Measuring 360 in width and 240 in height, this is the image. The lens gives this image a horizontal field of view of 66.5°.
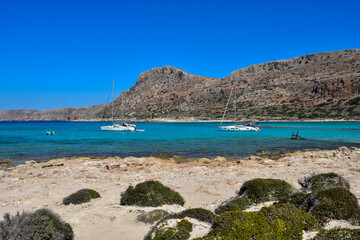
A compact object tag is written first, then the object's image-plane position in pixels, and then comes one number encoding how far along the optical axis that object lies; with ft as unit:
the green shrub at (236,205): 24.52
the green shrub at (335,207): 16.29
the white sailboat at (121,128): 212.84
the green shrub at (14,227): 16.17
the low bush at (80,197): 31.00
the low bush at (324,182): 31.65
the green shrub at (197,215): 19.11
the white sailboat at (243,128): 202.78
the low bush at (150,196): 28.58
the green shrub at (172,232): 15.16
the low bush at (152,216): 22.97
